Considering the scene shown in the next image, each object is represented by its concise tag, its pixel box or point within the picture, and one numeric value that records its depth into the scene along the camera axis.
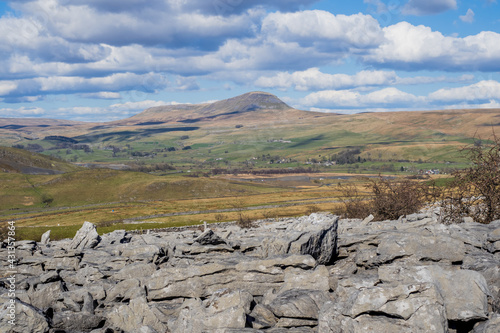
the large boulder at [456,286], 14.09
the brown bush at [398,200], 47.75
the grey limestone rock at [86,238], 37.03
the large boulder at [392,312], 13.35
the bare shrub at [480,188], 32.88
